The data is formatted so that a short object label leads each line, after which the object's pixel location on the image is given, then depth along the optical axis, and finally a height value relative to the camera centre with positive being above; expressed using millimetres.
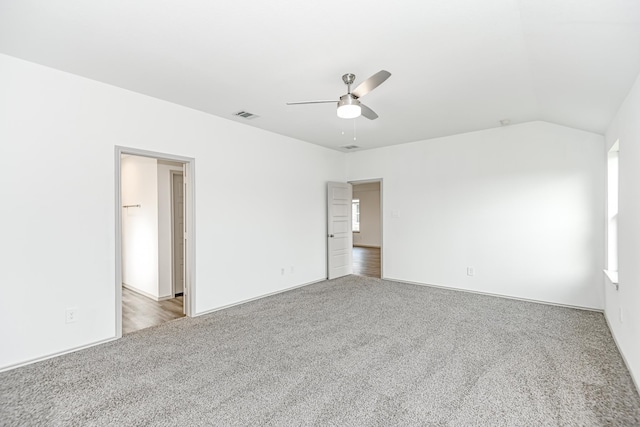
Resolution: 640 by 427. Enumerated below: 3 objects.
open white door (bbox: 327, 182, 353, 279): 6148 -379
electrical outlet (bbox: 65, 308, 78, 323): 2945 -984
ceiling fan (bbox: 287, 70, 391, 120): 2479 +1020
